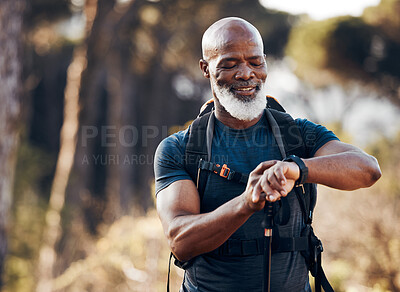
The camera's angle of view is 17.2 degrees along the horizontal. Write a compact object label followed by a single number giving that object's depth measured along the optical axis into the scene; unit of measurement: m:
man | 3.11
